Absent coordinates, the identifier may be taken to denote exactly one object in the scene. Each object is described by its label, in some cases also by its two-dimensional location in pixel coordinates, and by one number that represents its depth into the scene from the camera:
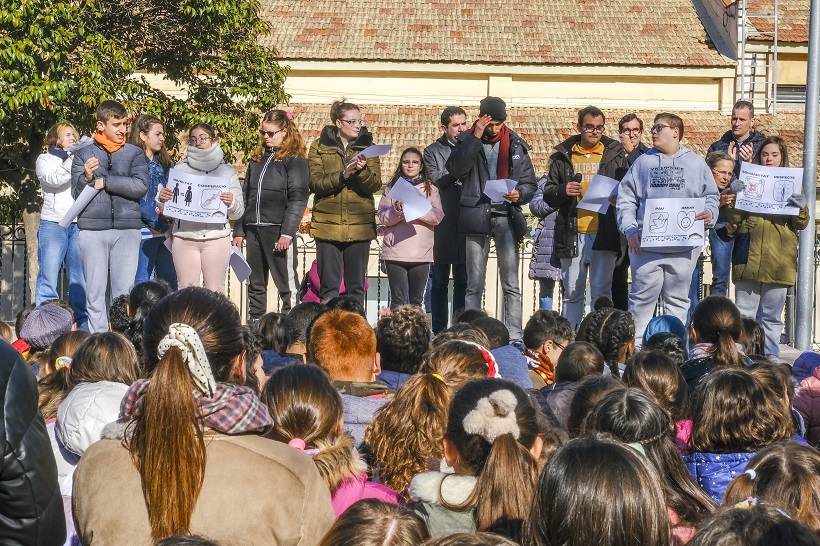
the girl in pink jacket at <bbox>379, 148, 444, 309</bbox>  10.00
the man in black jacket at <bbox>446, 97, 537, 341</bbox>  9.98
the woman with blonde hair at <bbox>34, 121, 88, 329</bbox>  9.88
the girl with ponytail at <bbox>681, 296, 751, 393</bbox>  6.27
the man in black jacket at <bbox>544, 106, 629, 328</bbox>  10.03
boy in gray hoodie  9.29
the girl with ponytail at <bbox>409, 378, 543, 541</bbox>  3.37
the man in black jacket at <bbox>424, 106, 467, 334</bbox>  10.35
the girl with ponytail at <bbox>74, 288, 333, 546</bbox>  3.11
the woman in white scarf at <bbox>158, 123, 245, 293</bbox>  9.57
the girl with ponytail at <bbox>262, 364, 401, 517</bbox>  3.97
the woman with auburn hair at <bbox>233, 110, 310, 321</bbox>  10.05
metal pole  10.60
